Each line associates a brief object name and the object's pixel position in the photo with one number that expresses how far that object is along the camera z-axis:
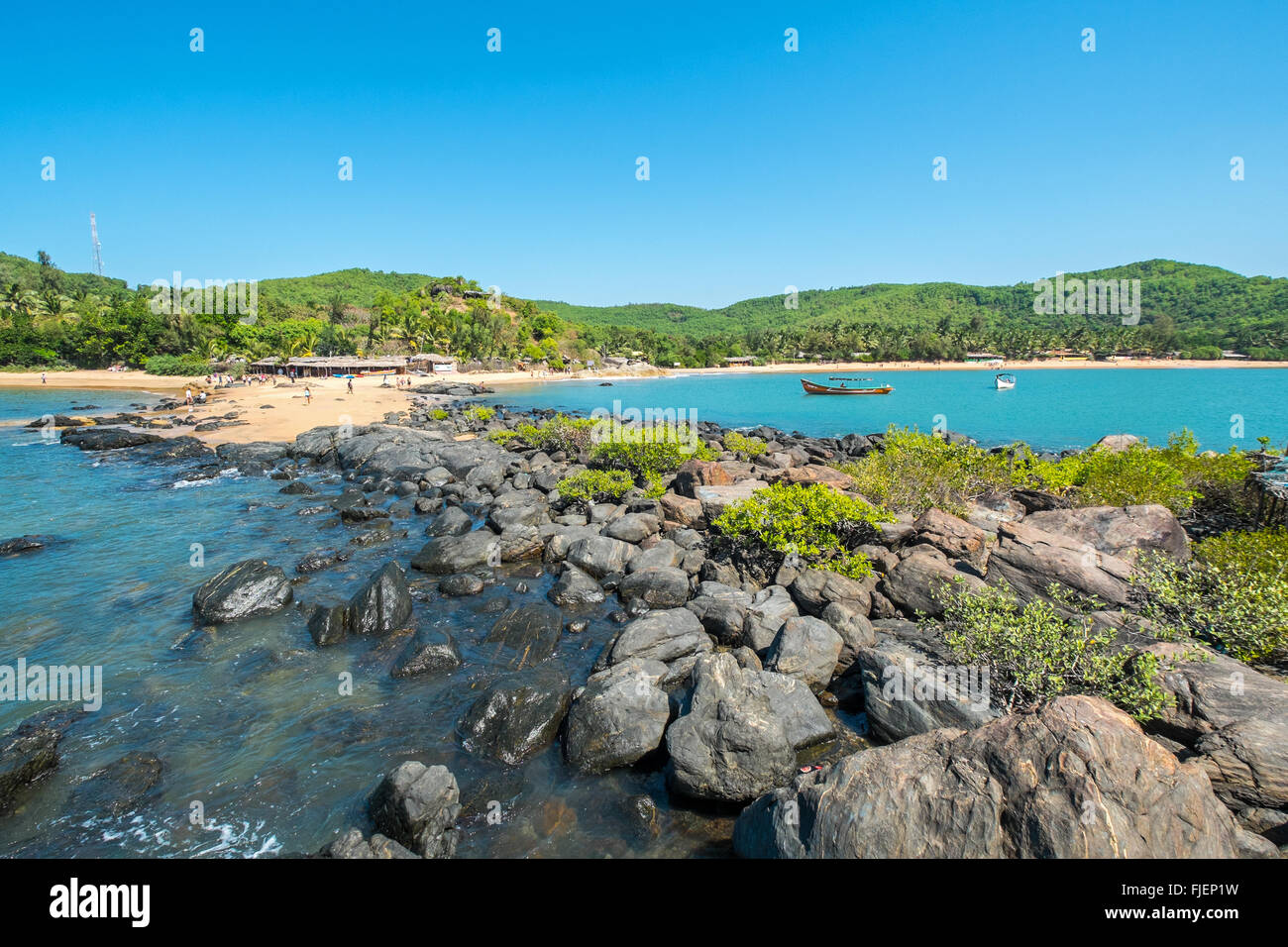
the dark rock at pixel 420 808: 5.98
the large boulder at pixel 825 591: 10.24
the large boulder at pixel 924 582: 9.53
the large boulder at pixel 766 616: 9.52
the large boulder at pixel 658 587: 11.66
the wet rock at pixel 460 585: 12.41
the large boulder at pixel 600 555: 12.77
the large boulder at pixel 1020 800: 4.39
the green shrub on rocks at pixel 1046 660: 6.31
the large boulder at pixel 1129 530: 10.70
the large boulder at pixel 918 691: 7.01
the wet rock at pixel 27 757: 6.81
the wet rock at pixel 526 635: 10.02
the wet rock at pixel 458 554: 13.59
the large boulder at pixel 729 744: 6.55
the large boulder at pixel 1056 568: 8.81
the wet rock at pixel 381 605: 10.73
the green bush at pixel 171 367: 70.56
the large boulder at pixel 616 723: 7.30
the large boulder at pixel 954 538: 11.36
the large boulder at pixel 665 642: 9.22
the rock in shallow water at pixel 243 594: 11.10
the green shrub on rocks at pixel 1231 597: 7.19
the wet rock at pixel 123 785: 6.75
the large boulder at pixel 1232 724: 5.54
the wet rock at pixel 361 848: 5.45
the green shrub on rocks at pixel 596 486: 17.33
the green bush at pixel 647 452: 19.72
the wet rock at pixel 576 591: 11.90
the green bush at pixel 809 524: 11.58
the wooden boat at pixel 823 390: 74.56
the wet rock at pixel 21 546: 14.95
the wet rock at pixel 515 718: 7.57
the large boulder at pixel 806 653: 8.59
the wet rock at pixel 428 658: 9.42
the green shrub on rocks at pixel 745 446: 24.27
